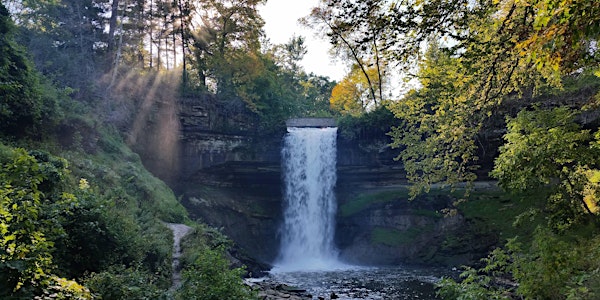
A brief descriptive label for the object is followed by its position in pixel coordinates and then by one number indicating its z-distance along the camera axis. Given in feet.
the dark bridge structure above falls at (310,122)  112.98
